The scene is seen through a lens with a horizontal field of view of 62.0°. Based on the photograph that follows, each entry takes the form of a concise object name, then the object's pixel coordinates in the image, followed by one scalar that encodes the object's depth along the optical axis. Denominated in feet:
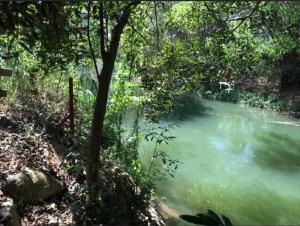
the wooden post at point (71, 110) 9.62
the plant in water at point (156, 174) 8.48
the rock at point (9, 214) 5.81
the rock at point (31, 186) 7.02
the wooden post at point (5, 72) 6.96
